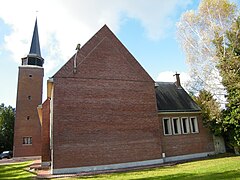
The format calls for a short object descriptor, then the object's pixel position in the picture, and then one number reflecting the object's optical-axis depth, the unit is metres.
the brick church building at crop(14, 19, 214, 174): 16.28
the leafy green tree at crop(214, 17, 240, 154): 18.80
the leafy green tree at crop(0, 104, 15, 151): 54.62
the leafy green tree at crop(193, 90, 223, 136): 20.34
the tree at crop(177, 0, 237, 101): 19.31
